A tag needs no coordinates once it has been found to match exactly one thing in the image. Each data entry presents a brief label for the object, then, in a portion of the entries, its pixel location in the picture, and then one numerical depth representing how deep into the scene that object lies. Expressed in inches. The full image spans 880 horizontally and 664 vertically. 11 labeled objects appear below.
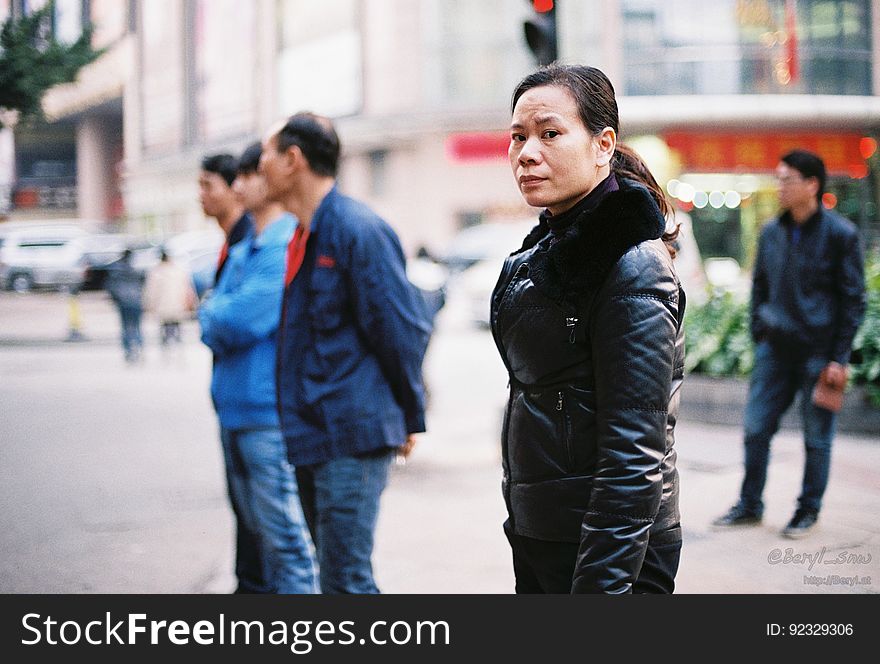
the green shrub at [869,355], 277.9
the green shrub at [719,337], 315.9
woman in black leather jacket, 76.1
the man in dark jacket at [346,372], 126.2
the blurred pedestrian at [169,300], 587.5
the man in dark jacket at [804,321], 197.0
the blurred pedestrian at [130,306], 587.4
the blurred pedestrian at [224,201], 171.9
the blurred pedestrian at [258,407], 148.6
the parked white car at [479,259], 733.9
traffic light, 239.1
